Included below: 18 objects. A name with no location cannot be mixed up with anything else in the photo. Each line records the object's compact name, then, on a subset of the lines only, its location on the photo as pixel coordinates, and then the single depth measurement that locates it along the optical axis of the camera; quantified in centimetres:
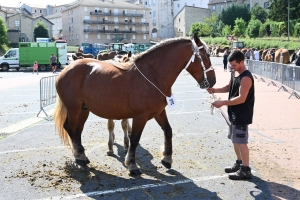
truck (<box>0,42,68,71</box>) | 3947
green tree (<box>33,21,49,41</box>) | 8962
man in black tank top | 575
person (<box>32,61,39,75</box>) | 3572
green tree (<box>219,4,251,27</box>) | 8706
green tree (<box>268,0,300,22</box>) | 6103
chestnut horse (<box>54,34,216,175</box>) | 613
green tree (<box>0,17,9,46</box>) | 6438
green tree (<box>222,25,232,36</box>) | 8072
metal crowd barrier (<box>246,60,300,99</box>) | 1662
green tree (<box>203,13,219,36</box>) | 8588
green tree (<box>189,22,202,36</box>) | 8405
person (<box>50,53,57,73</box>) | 3603
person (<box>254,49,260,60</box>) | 3825
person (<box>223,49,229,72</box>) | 3395
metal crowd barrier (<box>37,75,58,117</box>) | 1390
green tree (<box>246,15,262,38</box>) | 7269
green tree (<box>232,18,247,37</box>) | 7856
